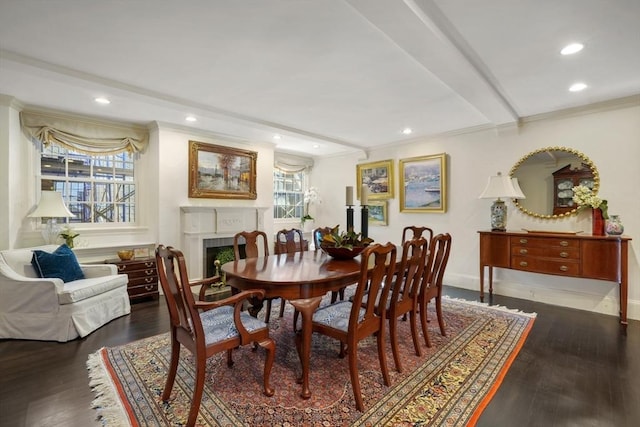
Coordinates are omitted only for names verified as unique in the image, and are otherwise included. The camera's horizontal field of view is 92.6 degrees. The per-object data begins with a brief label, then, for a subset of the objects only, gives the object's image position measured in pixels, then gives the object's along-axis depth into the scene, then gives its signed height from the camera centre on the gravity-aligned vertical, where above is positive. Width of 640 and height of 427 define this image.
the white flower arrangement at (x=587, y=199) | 3.45 +0.15
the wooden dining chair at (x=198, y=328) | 1.66 -0.72
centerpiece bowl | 2.77 -0.36
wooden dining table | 1.93 -0.47
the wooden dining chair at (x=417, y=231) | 3.77 -0.23
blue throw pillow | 3.12 -0.54
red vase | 3.45 -0.12
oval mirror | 3.75 +0.44
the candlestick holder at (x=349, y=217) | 3.02 -0.04
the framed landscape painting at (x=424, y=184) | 4.96 +0.49
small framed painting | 5.77 -0.01
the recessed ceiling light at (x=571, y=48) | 2.32 +1.27
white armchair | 2.82 -0.90
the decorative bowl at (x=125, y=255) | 3.96 -0.55
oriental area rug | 1.76 -1.17
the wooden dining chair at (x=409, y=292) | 2.19 -0.62
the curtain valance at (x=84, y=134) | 3.68 +1.04
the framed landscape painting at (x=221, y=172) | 4.70 +0.67
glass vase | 3.29 -0.15
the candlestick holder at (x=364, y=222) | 3.04 -0.10
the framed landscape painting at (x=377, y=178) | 5.68 +0.67
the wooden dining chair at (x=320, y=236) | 3.52 -0.37
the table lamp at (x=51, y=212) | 3.43 +0.01
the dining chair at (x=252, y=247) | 3.21 -0.37
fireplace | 4.54 -0.24
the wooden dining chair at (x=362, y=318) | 1.83 -0.72
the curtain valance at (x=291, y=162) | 6.32 +1.09
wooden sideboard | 3.21 -0.50
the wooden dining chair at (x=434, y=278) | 2.62 -0.59
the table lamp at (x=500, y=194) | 3.99 +0.24
